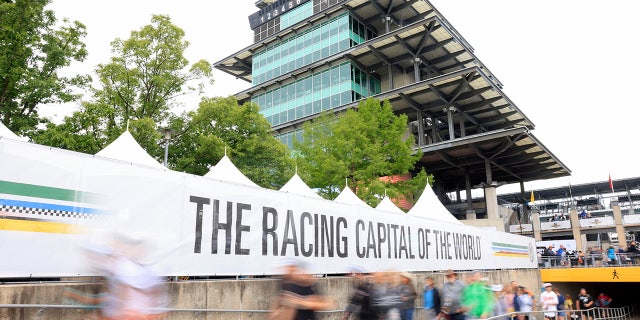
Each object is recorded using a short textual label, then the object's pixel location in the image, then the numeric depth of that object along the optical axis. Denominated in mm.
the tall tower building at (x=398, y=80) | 42719
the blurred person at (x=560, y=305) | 14803
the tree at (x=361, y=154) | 24797
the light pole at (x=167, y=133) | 17062
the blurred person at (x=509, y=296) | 12484
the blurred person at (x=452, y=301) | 8523
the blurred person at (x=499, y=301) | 10727
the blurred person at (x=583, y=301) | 21422
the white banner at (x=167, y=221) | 5949
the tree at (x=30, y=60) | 16578
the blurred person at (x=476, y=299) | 8659
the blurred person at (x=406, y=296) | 6939
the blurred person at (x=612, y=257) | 27188
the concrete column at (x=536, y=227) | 46669
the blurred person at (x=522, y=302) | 12727
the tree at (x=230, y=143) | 21109
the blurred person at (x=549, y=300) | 14773
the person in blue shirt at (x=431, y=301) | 9219
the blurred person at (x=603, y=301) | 26123
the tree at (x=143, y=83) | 18500
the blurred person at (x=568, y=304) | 22977
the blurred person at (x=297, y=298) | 5395
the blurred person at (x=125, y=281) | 4082
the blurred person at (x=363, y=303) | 6730
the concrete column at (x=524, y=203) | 54016
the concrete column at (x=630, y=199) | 69050
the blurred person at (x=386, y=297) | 6504
